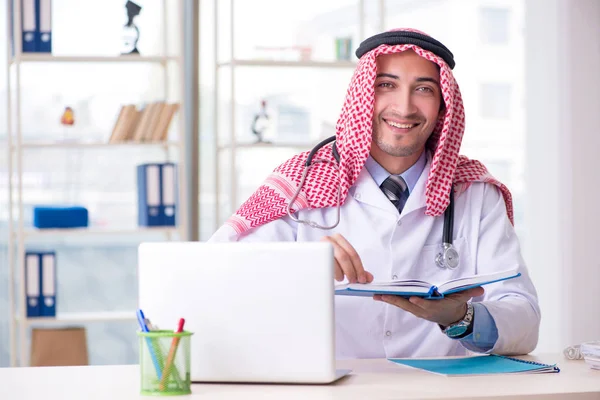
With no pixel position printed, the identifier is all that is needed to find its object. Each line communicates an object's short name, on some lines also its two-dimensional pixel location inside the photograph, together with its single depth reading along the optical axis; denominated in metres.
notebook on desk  1.84
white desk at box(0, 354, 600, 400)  1.61
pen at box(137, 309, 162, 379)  1.61
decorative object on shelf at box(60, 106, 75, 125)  4.41
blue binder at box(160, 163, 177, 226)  4.38
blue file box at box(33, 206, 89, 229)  4.33
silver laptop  1.68
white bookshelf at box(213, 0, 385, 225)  4.39
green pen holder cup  1.61
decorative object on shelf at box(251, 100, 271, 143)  4.55
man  2.45
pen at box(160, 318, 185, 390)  1.60
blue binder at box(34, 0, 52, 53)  4.33
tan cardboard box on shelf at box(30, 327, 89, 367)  4.26
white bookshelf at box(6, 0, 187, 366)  4.27
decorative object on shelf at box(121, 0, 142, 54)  4.46
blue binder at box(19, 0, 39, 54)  4.30
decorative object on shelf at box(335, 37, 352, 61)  4.61
